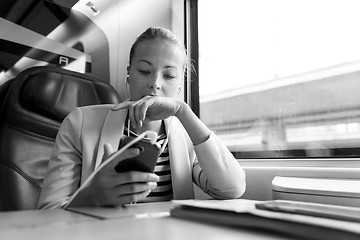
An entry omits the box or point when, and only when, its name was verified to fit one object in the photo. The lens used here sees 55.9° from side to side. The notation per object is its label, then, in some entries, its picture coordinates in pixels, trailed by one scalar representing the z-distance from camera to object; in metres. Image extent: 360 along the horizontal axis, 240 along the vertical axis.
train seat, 1.11
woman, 0.88
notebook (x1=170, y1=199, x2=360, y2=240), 0.37
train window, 1.16
